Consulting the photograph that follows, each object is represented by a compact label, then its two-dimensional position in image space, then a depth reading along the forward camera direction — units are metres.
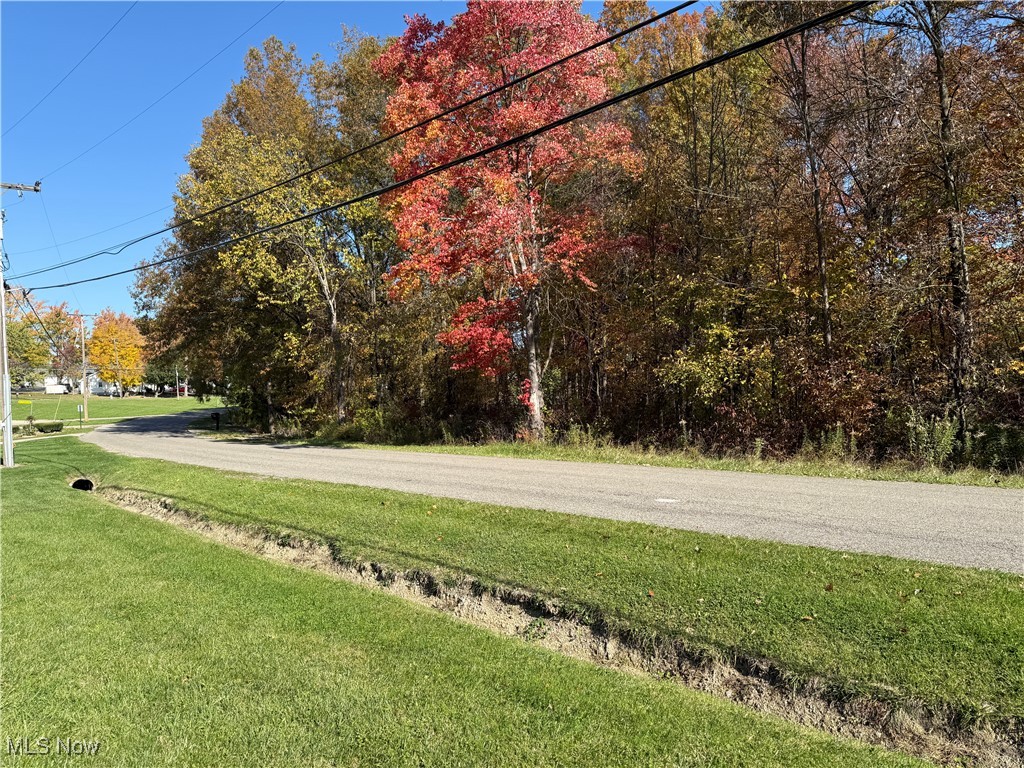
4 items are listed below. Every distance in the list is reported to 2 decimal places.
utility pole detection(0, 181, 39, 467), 18.34
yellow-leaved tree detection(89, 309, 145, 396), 77.69
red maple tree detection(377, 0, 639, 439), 16.27
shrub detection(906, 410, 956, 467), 11.39
